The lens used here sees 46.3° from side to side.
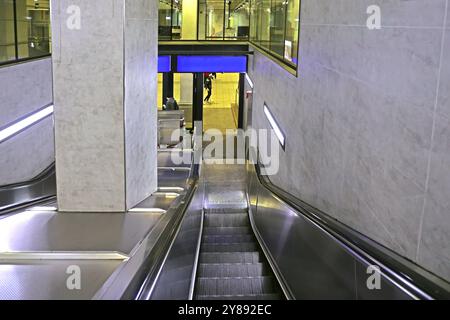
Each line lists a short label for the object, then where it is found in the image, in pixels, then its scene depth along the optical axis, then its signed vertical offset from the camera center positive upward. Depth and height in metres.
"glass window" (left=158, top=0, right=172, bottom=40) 16.92 +1.00
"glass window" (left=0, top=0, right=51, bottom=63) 7.68 +0.28
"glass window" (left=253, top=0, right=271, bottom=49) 11.06 +0.69
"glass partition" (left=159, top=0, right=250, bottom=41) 19.30 +1.16
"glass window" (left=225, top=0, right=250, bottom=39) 19.13 +1.24
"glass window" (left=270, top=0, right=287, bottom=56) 8.20 +0.47
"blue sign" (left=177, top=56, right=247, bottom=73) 15.10 -0.34
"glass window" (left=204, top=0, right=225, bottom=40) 20.12 +1.29
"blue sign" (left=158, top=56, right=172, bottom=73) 14.52 -0.37
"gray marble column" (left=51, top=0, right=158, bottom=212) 4.33 -0.42
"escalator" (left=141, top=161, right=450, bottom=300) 2.52 -1.73
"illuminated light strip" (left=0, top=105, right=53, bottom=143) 6.78 -1.04
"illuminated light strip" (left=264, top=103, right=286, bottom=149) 7.01 -1.08
